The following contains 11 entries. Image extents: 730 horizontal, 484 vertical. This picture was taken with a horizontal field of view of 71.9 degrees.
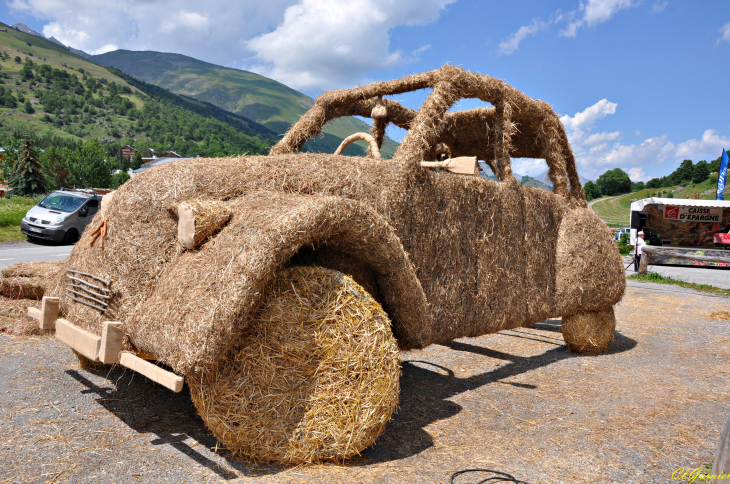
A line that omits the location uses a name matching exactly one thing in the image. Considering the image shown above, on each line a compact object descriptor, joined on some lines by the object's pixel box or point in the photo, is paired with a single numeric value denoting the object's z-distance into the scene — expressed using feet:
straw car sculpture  8.05
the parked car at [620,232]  83.79
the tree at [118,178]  188.16
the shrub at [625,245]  76.28
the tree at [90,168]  171.42
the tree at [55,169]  173.31
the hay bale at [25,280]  19.33
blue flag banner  74.89
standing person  51.97
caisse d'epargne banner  73.20
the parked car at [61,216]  49.67
